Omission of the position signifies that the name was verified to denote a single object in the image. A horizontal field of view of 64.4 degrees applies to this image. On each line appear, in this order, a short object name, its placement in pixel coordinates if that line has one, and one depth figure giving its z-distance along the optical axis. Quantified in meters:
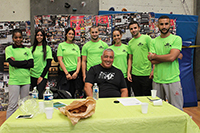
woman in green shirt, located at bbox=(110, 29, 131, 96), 2.97
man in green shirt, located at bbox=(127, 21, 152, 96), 2.91
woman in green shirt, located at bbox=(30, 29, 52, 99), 2.94
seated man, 2.27
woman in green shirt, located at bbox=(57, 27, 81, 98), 3.04
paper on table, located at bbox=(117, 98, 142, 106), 1.67
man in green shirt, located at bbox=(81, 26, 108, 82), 3.04
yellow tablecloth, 1.21
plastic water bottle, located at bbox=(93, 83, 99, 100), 1.83
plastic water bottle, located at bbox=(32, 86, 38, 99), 1.77
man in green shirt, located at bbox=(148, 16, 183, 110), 2.26
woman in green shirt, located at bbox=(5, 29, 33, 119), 2.63
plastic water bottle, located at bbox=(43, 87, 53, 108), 1.47
